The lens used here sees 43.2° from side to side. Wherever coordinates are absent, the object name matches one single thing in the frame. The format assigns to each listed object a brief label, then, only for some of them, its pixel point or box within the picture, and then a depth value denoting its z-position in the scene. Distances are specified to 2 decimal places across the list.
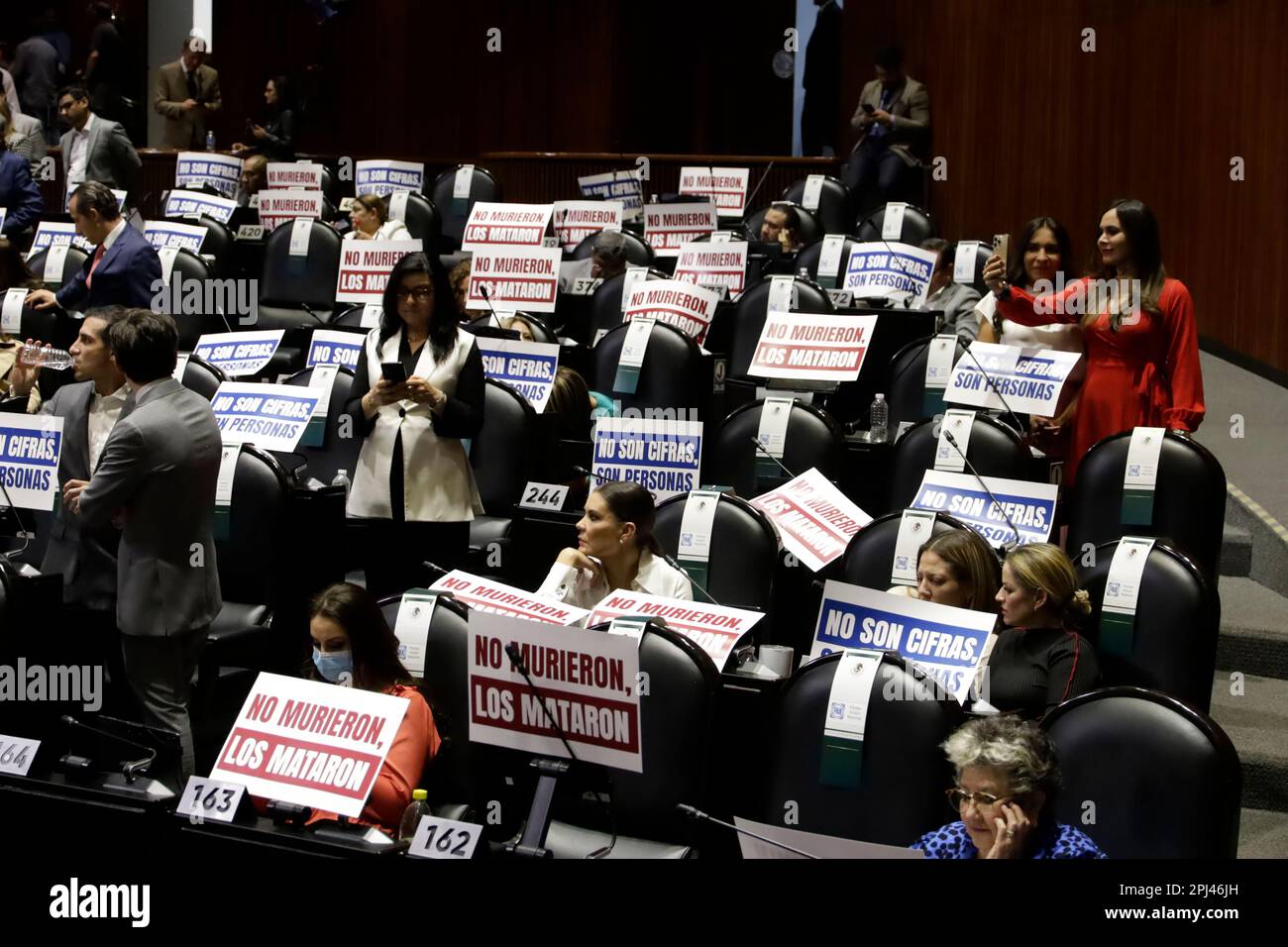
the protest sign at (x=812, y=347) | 5.95
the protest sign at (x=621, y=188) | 10.63
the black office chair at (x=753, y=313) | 7.05
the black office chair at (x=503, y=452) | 5.49
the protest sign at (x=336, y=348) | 6.11
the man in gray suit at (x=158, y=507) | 4.12
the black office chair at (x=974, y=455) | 5.00
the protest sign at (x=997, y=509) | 4.49
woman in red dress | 5.11
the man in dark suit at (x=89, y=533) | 4.39
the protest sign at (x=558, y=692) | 3.13
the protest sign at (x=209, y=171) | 10.59
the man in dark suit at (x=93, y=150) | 9.19
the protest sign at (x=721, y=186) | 10.61
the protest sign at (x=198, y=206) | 9.44
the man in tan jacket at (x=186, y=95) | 12.38
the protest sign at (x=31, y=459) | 4.61
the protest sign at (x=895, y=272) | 7.61
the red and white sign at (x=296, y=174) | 10.17
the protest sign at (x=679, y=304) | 7.04
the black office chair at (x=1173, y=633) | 3.85
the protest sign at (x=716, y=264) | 7.88
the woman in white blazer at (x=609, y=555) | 4.19
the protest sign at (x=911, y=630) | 3.59
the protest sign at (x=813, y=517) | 4.57
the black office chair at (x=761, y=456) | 5.30
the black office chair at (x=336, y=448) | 5.74
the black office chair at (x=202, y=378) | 5.82
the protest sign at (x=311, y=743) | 2.92
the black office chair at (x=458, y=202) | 10.12
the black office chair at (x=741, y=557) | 4.53
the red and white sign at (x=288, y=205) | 9.70
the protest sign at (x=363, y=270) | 7.51
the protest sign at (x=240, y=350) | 6.18
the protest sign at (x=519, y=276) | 7.22
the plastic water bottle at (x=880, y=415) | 6.23
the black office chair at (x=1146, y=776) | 3.06
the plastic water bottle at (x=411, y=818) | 3.08
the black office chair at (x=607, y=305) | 7.58
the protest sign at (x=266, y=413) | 5.20
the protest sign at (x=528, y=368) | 5.88
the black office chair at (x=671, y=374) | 6.32
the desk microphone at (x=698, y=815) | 2.61
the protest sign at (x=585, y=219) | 9.42
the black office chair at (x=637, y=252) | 8.47
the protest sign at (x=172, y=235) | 8.31
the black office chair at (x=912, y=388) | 6.06
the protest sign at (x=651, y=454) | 5.08
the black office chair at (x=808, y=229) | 9.34
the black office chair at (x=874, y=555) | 4.34
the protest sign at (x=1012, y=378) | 5.37
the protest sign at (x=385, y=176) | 10.45
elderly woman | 2.85
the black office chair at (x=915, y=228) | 9.20
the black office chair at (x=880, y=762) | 3.29
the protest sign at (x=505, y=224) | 7.71
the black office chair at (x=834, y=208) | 10.46
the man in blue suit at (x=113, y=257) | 6.33
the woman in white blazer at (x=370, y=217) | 8.48
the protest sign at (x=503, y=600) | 3.68
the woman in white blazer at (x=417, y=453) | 5.10
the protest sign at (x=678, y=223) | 9.23
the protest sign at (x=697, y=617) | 3.63
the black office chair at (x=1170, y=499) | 4.55
